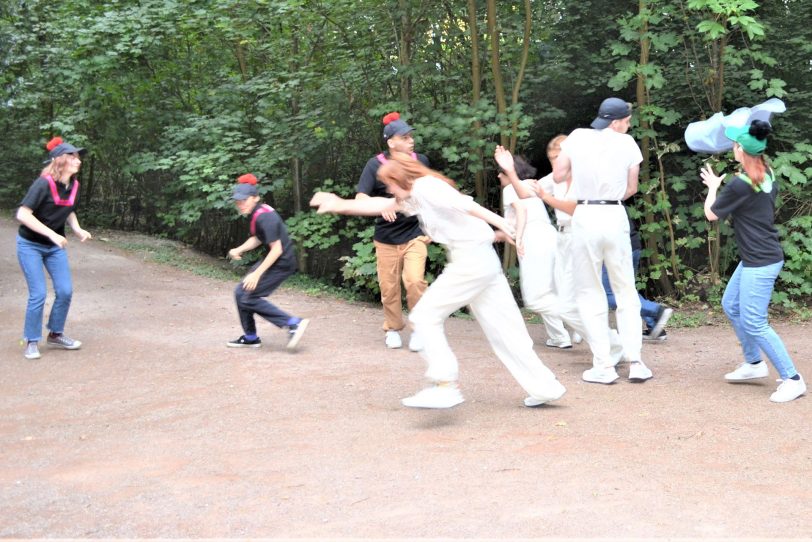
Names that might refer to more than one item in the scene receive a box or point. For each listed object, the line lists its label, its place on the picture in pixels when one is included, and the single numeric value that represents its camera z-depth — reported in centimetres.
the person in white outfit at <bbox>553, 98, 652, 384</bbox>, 654
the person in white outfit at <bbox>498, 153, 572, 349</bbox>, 747
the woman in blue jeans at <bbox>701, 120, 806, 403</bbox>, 618
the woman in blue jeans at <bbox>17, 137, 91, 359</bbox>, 768
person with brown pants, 790
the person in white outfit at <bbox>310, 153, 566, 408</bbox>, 557
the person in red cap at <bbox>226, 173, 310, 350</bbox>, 773
